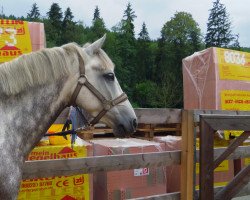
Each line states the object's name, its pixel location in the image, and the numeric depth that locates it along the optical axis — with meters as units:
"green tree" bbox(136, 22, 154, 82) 45.31
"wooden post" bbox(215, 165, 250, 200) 3.40
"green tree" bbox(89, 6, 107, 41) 54.94
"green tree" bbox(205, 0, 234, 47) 48.78
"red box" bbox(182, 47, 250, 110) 5.19
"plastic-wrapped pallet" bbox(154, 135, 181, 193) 4.64
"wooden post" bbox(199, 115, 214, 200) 3.25
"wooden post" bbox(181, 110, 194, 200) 3.44
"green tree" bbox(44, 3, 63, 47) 42.62
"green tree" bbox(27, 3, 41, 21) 64.96
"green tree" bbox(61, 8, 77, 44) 43.62
